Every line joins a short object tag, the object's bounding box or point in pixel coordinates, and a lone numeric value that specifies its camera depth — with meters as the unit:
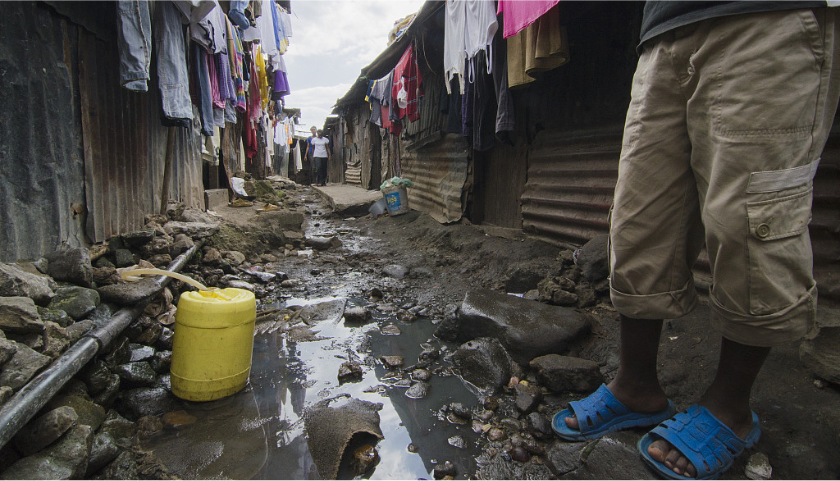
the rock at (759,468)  1.23
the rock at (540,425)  1.63
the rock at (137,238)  2.99
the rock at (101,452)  1.43
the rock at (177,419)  1.76
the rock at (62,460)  1.24
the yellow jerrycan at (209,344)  1.82
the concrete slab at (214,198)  5.96
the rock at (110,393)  1.76
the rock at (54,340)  1.57
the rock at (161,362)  2.13
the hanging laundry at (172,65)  3.38
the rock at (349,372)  2.13
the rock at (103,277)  2.32
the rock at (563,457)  1.43
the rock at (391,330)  2.77
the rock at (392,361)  2.28
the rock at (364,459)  1.47
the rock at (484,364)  2.04
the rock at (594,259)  2.85
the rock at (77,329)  1.73
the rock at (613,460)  1.29
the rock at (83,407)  1.55
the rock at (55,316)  1.75
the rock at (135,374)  1.92
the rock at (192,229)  3.83
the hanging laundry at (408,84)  6.21
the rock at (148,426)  1.69
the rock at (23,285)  1.66
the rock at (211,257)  3.84
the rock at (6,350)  1.33
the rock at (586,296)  2.77
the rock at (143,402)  1.82
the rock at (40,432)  1.31
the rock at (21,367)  1.32
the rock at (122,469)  1.44
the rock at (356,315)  2.94
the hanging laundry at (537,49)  2.84
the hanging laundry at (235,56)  5.52
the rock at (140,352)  2.12
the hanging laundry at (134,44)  2.67
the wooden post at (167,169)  4.09
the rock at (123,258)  2.77
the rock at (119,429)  1.62
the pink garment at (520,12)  2.64
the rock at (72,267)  2.13
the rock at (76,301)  1.90
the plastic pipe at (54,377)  1.18
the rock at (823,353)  1.47
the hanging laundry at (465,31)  3.46
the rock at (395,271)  4.18
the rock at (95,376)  1.75
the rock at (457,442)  1.62
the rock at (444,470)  1.45
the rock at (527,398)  1.82
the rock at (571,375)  1.89
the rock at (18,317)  1.47
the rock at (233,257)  4.16
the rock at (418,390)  1.98
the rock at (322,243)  5.54
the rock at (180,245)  3.36
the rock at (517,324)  2.25
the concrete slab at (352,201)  8.70
